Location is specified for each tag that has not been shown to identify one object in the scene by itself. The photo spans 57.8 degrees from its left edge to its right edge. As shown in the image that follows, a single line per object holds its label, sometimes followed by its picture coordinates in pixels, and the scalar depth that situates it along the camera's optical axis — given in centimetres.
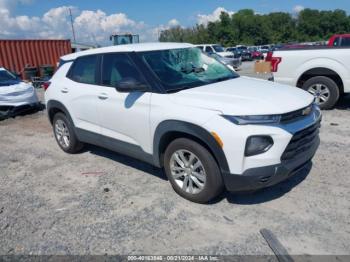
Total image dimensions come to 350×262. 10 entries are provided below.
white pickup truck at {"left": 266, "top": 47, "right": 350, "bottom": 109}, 686
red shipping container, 1764
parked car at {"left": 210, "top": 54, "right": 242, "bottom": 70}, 2041
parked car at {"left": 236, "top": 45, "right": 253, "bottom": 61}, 3394
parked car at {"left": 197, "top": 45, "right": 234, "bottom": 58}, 2295
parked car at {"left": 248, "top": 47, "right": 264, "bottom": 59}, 3444
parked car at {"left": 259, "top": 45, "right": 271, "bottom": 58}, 3866
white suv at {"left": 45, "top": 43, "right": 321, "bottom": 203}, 304
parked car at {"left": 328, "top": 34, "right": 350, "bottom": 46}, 1017
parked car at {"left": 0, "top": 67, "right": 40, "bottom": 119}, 886
